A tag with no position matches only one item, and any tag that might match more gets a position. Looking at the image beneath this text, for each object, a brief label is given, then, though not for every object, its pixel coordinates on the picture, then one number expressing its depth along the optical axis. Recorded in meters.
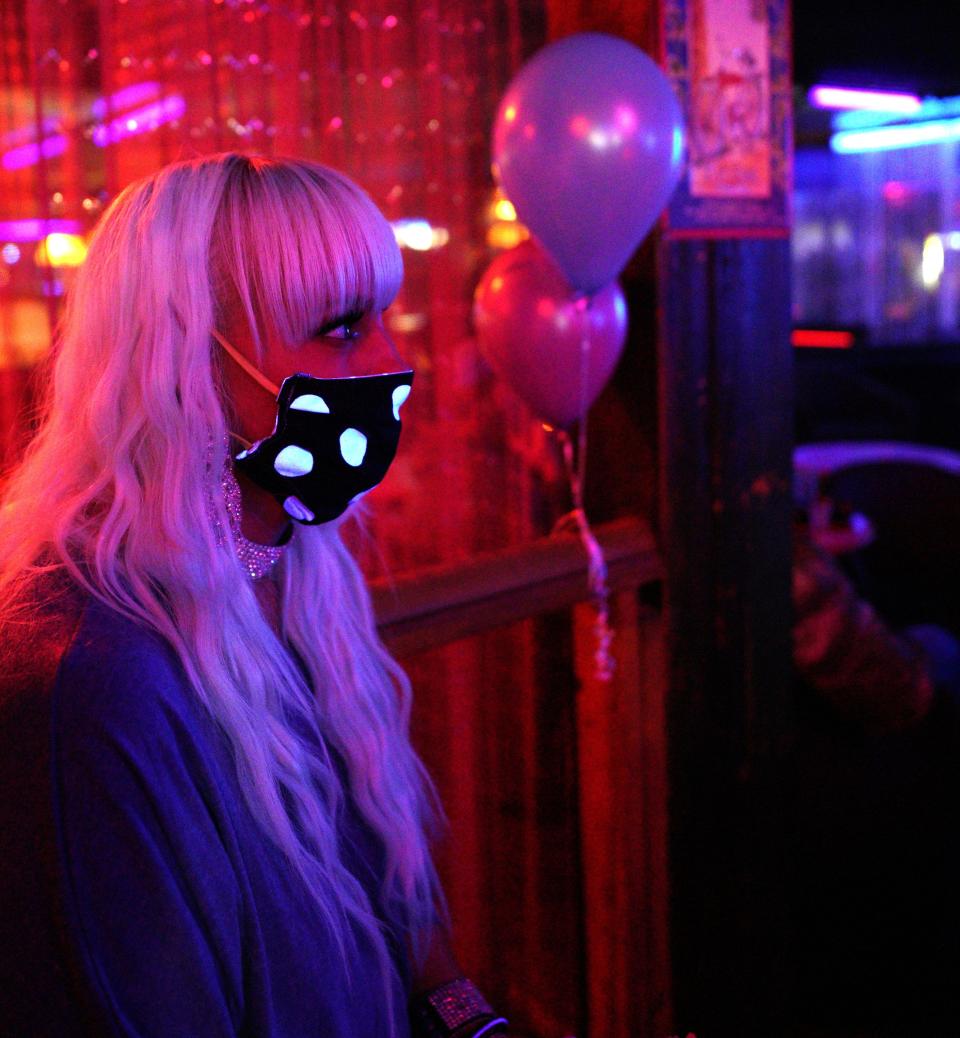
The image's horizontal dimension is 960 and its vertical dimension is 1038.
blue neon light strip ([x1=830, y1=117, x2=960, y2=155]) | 8.45
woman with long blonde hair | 0.86
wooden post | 2.26
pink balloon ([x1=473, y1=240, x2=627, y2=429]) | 1.95
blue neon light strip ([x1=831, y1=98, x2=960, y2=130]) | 7.55
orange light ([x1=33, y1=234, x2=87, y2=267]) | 1.80
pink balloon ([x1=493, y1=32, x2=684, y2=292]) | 1.78
